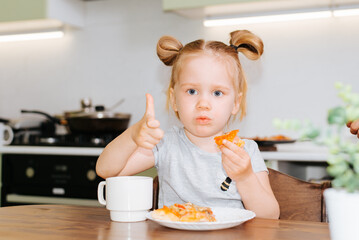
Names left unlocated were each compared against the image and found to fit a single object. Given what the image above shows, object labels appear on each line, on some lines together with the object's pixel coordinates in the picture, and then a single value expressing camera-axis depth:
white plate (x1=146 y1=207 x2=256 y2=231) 0.81
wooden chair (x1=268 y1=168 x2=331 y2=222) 1.13
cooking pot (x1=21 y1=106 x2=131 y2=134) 2.37
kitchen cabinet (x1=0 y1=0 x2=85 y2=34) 2.42
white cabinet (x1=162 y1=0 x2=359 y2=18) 2.12
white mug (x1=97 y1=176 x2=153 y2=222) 0.92
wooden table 0.80
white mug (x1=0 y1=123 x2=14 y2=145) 2.46
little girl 1.09
